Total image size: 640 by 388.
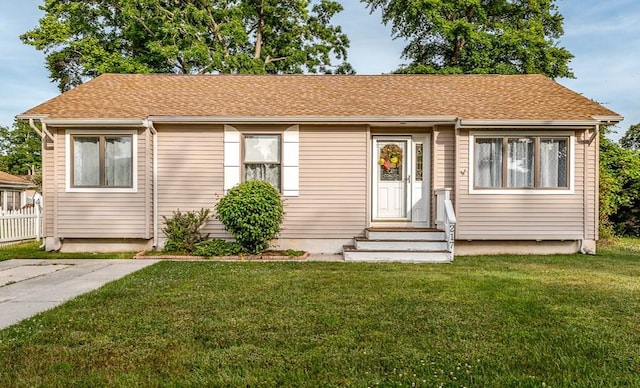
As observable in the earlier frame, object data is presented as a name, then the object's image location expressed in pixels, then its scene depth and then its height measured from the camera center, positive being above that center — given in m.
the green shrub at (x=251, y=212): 8.06 -0.43
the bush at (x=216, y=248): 8.41 -1.17
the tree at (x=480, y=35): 18.48 +7.17
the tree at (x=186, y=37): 18.41 +7.12
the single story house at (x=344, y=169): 8.73 +0.44
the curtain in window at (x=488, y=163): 8.88 +0.58
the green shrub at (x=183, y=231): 8.62 -0.85
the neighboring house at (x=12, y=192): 20.42 -0.13
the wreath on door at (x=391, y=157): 9.57 +0.76
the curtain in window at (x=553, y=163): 8.84 +0.58
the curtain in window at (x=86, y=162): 8.84 +0.58
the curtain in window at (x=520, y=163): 8.85 +0.58
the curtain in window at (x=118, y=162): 8.84 +0.58
